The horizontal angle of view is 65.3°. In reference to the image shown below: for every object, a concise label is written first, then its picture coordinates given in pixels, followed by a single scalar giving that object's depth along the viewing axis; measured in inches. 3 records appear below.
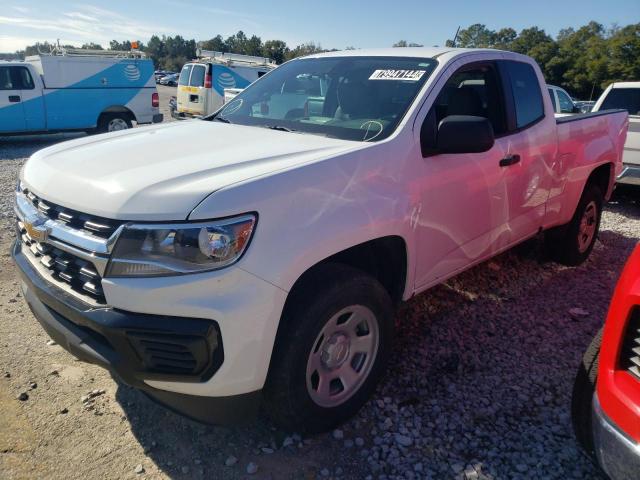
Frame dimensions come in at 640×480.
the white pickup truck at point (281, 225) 75.5
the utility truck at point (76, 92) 456.4
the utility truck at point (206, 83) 590.9
